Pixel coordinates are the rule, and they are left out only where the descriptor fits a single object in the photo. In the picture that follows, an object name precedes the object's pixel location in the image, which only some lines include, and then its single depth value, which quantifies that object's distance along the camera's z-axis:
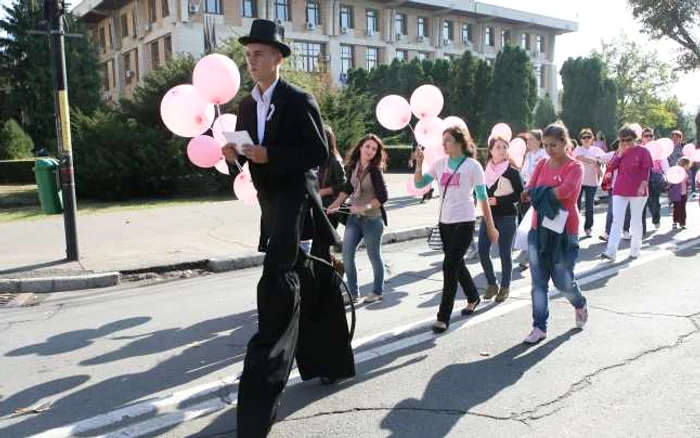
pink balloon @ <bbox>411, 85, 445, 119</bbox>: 6.73
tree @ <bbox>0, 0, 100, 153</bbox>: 38.69
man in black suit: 3.16
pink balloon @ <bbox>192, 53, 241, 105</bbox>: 4.54
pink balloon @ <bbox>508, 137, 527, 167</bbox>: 7.78
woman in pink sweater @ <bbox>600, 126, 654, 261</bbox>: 8.37
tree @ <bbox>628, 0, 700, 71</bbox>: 28.83
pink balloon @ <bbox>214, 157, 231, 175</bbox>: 5.41
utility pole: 8.38
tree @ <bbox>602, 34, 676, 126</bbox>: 53.97
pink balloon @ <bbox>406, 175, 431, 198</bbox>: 5.90
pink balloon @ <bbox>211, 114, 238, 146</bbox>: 5.15
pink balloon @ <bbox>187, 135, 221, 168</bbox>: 5.06
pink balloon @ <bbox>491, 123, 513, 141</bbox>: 7.12
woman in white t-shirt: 5.18
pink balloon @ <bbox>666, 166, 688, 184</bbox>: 10.64
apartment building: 41.38
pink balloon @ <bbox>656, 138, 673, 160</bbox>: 10.27
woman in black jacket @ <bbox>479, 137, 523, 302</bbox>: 6.46
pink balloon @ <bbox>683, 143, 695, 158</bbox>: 11.71
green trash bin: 8.66
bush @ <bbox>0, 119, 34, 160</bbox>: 30.12
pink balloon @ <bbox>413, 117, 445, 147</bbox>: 6.58
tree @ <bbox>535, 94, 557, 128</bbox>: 42.72
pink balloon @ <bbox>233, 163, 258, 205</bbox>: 5.81
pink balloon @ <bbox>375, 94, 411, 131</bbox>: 6.98
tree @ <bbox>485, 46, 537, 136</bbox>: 34.28
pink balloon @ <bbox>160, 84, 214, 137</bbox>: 4.93
